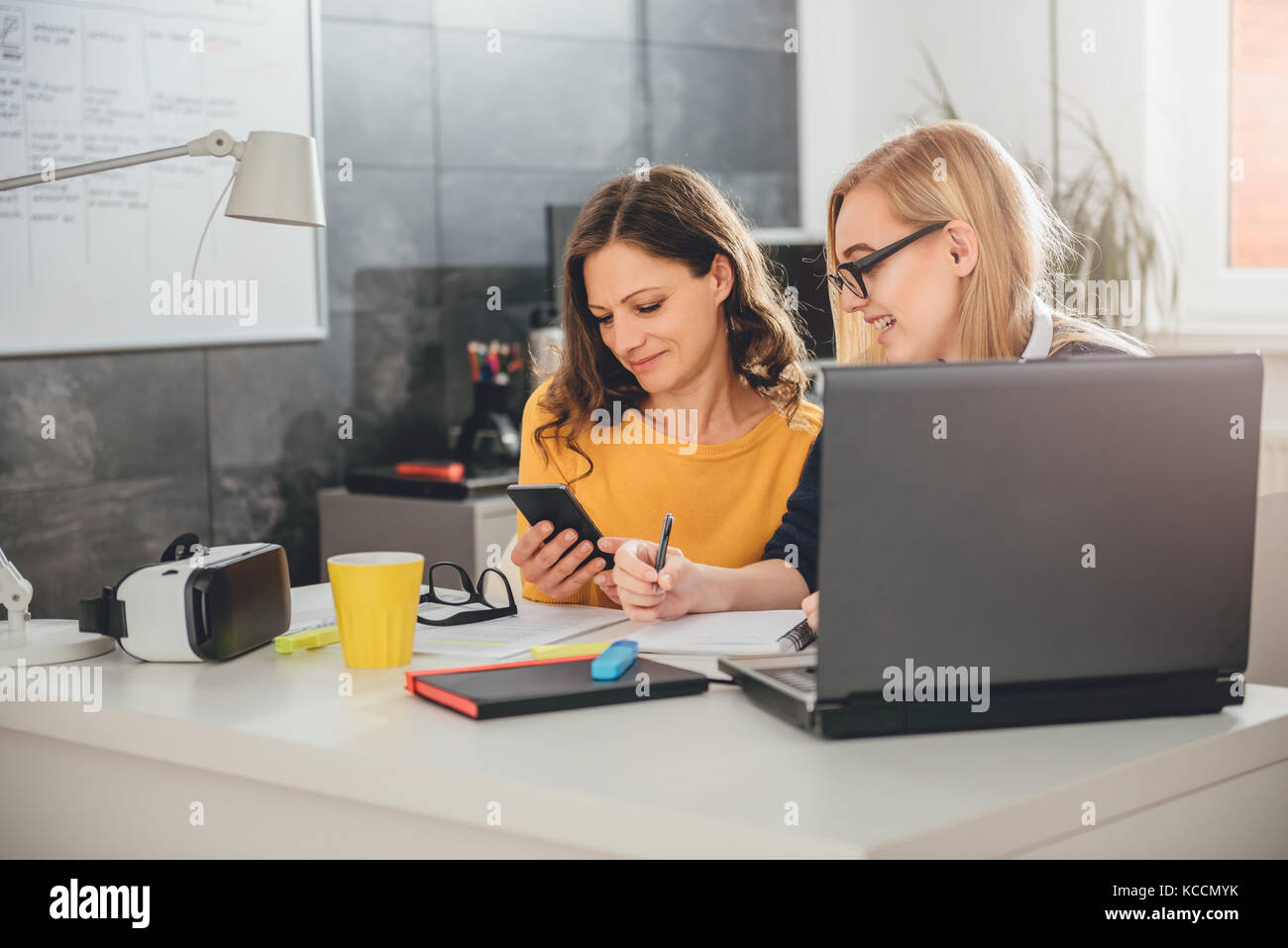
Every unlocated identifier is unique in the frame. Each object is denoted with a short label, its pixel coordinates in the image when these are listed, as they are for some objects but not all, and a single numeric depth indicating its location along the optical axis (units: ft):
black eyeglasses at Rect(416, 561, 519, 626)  5.19
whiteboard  8.93
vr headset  4.48
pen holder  10.92
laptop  3.41
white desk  3.11
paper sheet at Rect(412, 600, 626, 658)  4.71
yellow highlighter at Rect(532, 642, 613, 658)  4.46
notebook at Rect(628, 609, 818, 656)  4.58
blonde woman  5.52
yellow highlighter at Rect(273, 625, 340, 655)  4.70
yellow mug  4.42
